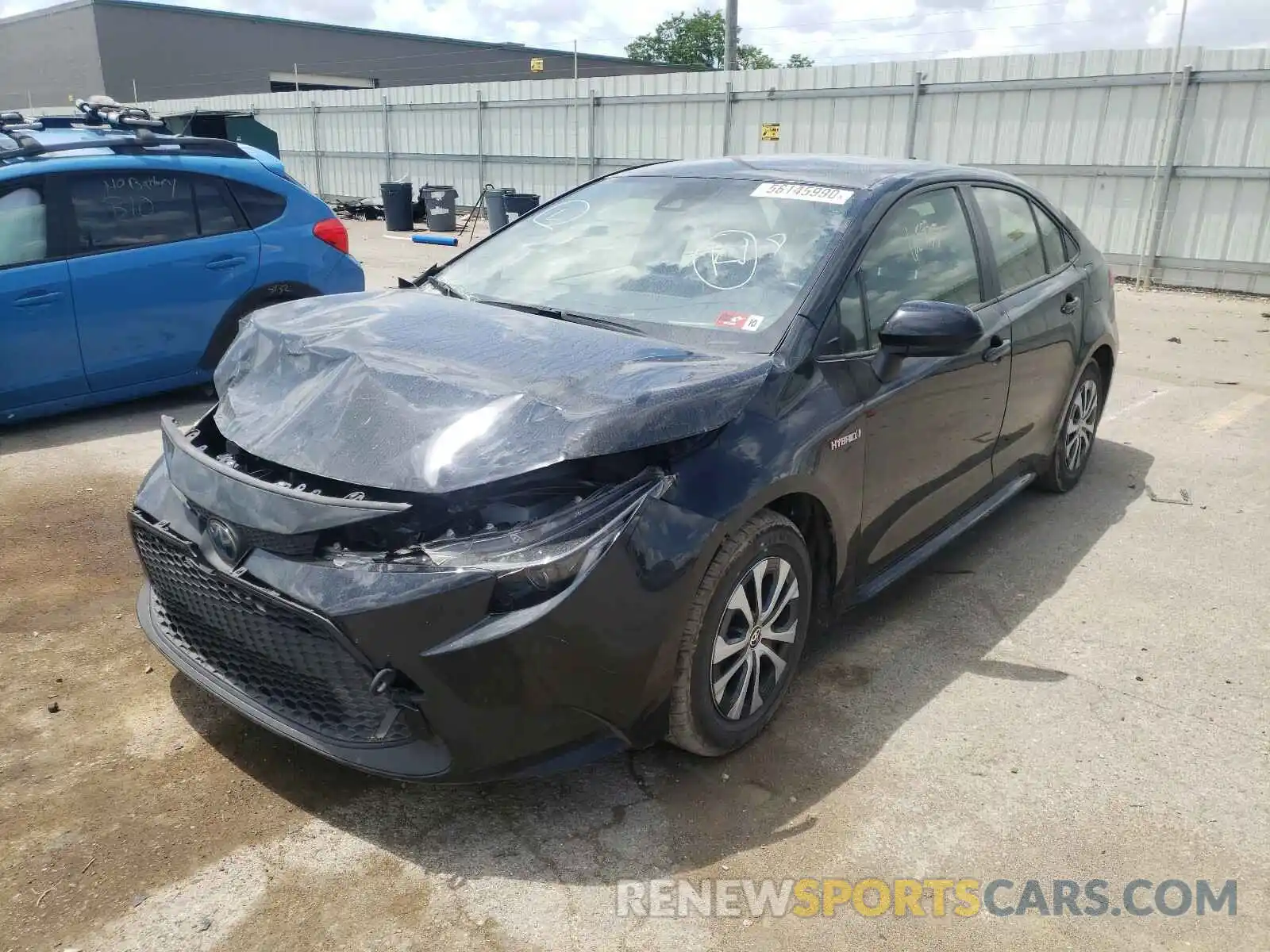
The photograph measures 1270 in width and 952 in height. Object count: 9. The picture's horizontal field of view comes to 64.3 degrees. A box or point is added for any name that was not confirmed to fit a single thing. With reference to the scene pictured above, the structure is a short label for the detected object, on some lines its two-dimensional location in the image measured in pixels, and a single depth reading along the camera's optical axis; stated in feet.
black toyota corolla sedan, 7.86
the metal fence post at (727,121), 54.75
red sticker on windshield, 10.45
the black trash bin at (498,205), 57.57
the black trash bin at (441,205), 60.75
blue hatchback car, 18.81
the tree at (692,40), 223.92
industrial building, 114.52
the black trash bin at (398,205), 62.18
